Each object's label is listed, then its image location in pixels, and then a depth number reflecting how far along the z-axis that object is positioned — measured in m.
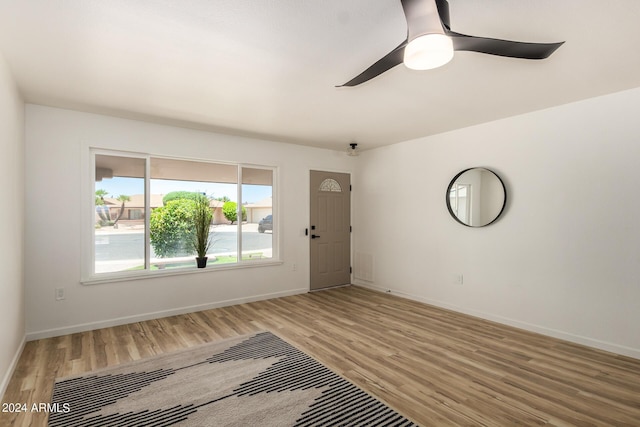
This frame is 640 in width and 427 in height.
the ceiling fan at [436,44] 1.62
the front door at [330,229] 5.62
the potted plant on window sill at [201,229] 4.52
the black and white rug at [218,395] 2.12
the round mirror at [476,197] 4.00
